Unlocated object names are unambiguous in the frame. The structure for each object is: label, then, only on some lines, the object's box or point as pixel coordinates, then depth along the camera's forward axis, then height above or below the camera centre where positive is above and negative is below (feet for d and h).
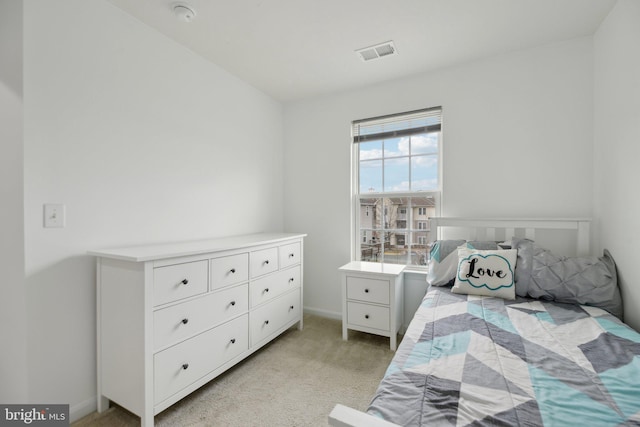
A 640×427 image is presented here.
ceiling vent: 7.14 +4.22
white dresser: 4.78 -2.06
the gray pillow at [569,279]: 5.36 -1.35
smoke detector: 5.71 +4.15
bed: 2.67 -1.85
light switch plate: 4.82 -0.05
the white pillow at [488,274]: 5.95 -1.35
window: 8.72 +0.92
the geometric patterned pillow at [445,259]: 6.84 -1.19
